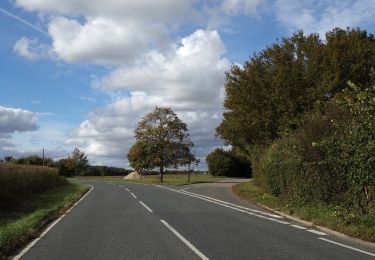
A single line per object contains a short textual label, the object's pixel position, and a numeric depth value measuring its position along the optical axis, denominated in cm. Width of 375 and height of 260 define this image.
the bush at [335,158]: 1438
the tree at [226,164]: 8675
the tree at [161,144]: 6581
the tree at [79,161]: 11443
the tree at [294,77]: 3172
